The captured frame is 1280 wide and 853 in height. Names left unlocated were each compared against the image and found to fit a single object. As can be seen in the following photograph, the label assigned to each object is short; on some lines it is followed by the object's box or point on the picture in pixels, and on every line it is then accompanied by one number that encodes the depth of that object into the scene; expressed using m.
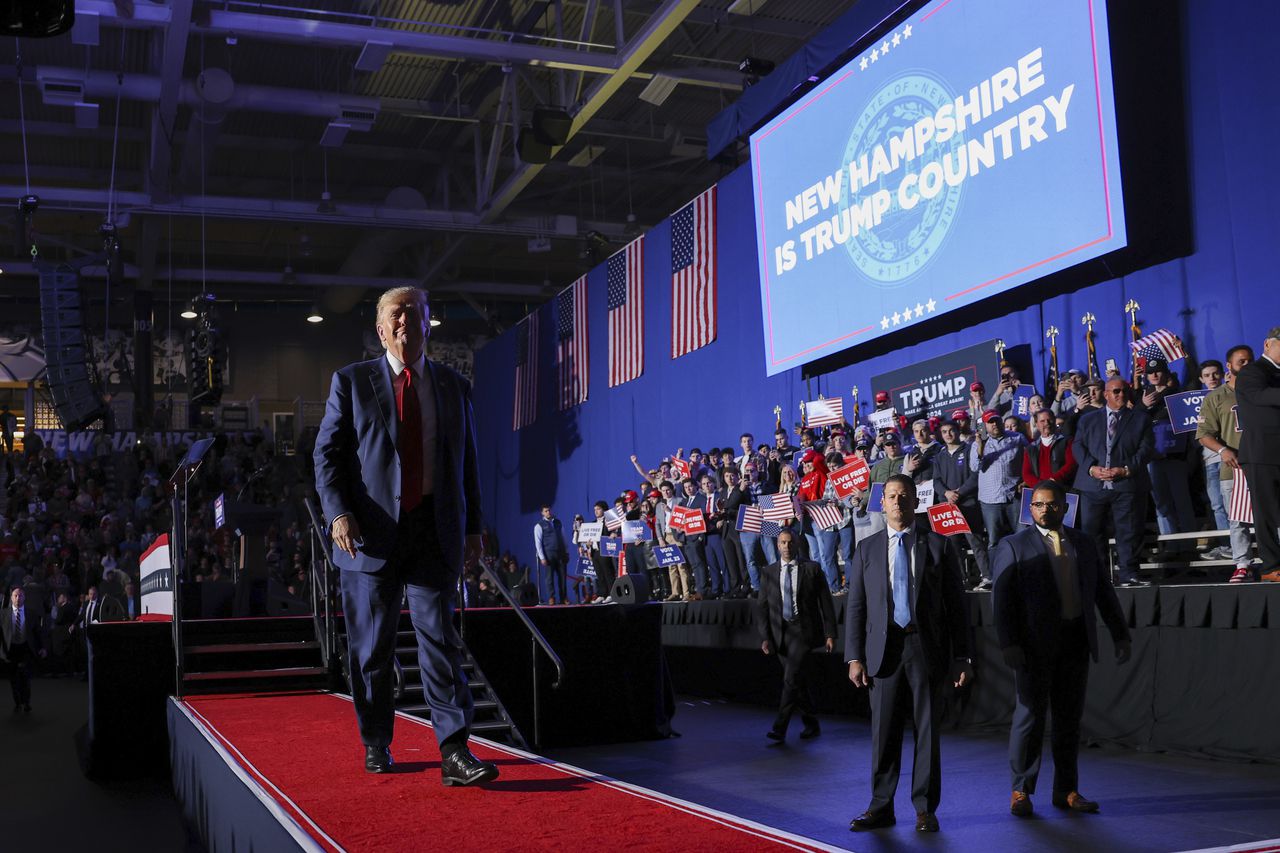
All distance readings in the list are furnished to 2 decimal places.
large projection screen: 9.97
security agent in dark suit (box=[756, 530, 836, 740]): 8.48
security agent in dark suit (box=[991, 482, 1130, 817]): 5.07
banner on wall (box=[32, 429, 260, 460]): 26.00
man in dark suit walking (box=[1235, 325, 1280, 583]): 6.71
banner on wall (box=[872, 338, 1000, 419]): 12.05
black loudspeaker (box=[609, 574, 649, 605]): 12.30
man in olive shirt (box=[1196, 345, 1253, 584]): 7.47
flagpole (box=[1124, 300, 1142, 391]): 10.41
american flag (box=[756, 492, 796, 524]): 12.14
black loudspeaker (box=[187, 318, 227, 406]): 19.88
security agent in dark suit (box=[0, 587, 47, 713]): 12.04
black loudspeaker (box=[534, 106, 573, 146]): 16.75
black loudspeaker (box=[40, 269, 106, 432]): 20.41
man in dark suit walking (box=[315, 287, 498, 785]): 3.49
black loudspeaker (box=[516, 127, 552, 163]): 16.83
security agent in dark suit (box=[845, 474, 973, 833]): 4.89
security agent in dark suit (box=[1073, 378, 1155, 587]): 8.44
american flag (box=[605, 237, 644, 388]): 20.59
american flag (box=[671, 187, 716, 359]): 18.16
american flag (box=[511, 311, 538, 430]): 25.31
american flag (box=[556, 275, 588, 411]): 23.00
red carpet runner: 2.72
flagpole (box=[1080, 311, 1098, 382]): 10.91
